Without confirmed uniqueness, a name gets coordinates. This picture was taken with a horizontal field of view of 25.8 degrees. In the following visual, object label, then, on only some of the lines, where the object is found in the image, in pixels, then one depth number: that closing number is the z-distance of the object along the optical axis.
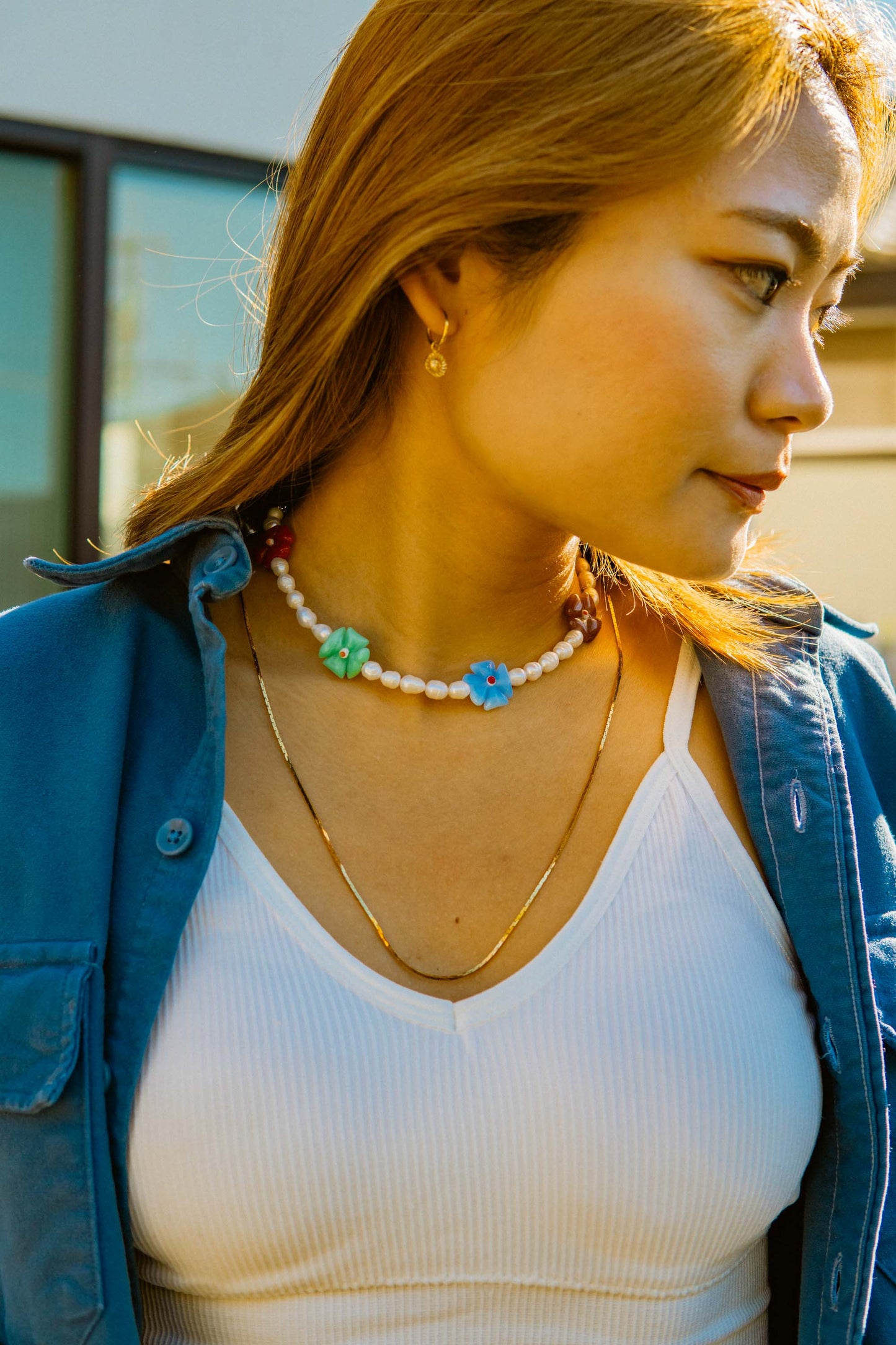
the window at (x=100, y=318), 1.52
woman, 0.67
